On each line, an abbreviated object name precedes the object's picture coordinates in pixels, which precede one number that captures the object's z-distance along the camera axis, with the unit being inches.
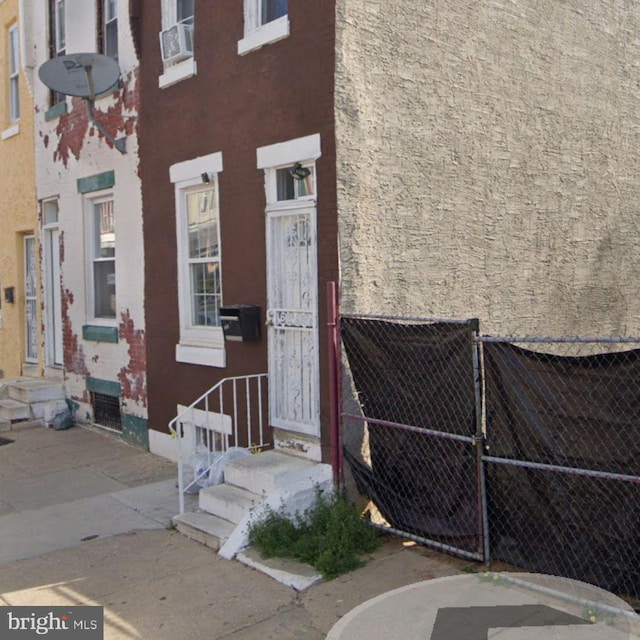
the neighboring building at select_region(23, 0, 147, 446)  383.6
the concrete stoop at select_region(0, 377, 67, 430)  445.4
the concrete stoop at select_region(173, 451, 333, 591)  236.5
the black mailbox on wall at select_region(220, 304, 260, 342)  291.9
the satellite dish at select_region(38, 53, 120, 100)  363.6
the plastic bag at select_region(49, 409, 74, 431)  433.4
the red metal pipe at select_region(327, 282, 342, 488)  248.5
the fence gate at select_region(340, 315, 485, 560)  215.9
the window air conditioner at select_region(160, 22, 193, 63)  331.3
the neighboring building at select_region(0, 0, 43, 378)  499.8
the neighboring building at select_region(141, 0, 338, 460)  267.4
